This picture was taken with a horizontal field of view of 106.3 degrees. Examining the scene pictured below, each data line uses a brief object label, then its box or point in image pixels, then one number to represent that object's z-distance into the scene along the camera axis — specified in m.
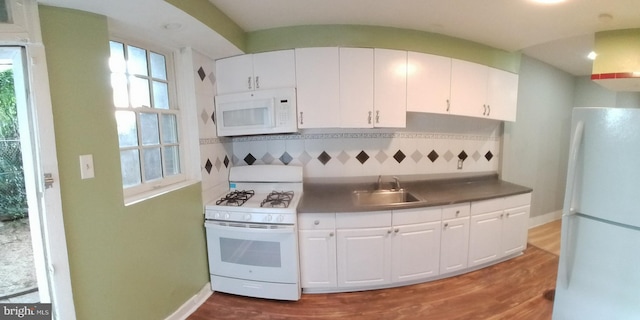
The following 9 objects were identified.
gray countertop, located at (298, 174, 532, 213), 1.98
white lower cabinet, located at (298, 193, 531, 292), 1.98
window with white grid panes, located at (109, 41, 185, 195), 1.59
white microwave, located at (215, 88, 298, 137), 2.12
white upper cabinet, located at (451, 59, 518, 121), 2.37
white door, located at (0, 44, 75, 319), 1.12
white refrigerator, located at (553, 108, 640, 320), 1.19
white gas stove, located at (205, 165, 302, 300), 1.88
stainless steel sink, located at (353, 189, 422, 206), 2.46
